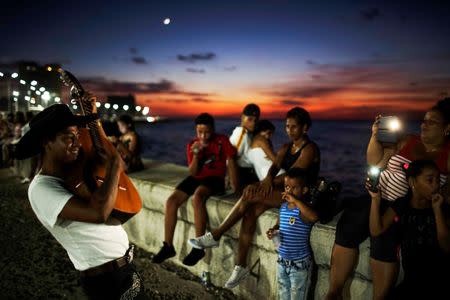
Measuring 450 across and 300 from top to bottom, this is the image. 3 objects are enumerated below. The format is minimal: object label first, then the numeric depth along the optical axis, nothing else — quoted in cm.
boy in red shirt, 427
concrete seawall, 321
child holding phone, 251
